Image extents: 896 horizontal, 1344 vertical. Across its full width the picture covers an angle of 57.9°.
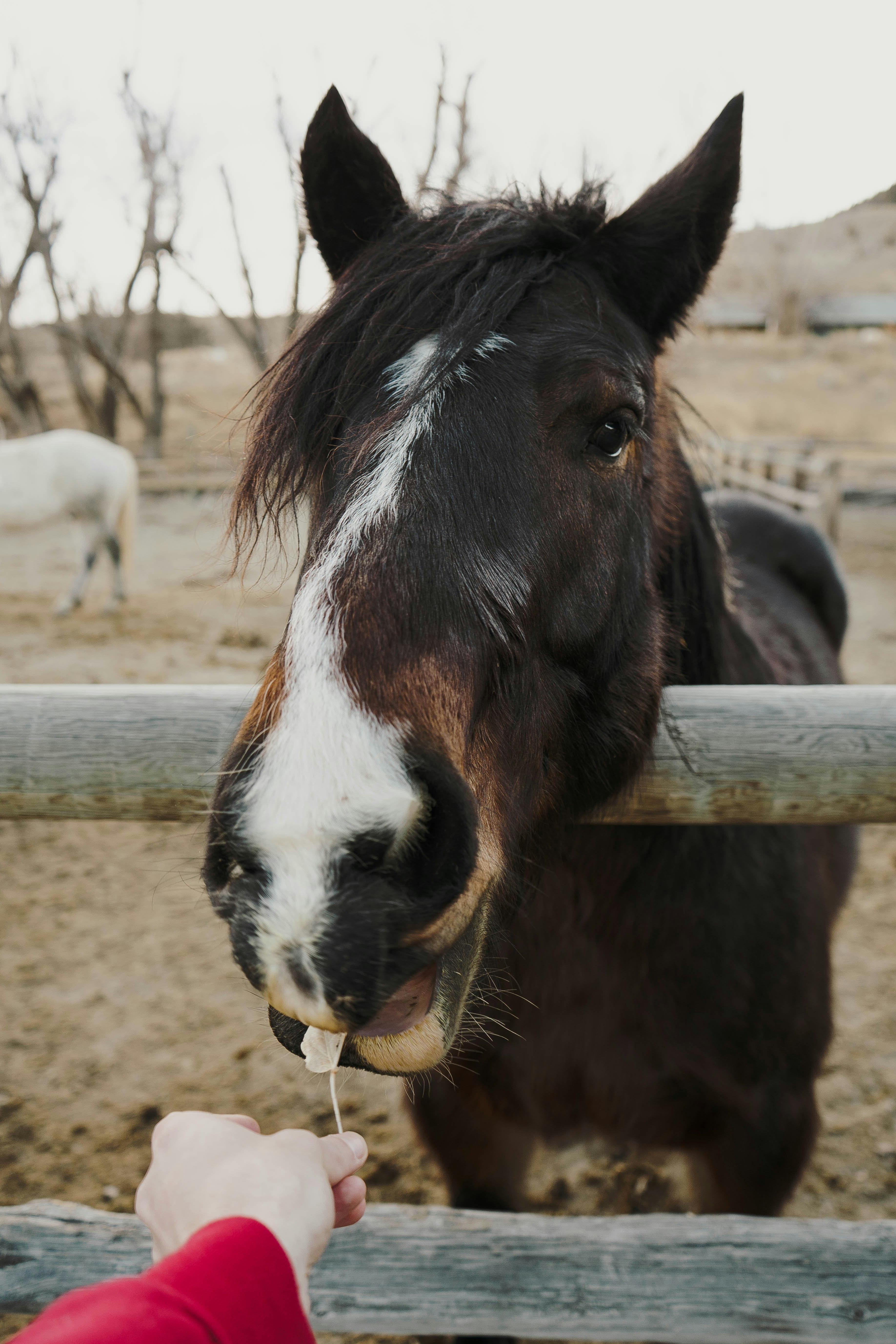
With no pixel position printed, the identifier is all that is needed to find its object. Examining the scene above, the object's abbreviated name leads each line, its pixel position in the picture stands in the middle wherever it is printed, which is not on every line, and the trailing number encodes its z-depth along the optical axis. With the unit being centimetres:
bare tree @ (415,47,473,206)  1512
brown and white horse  92
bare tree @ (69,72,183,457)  1862
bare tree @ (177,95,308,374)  1572
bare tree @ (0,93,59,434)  1939
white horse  1005
